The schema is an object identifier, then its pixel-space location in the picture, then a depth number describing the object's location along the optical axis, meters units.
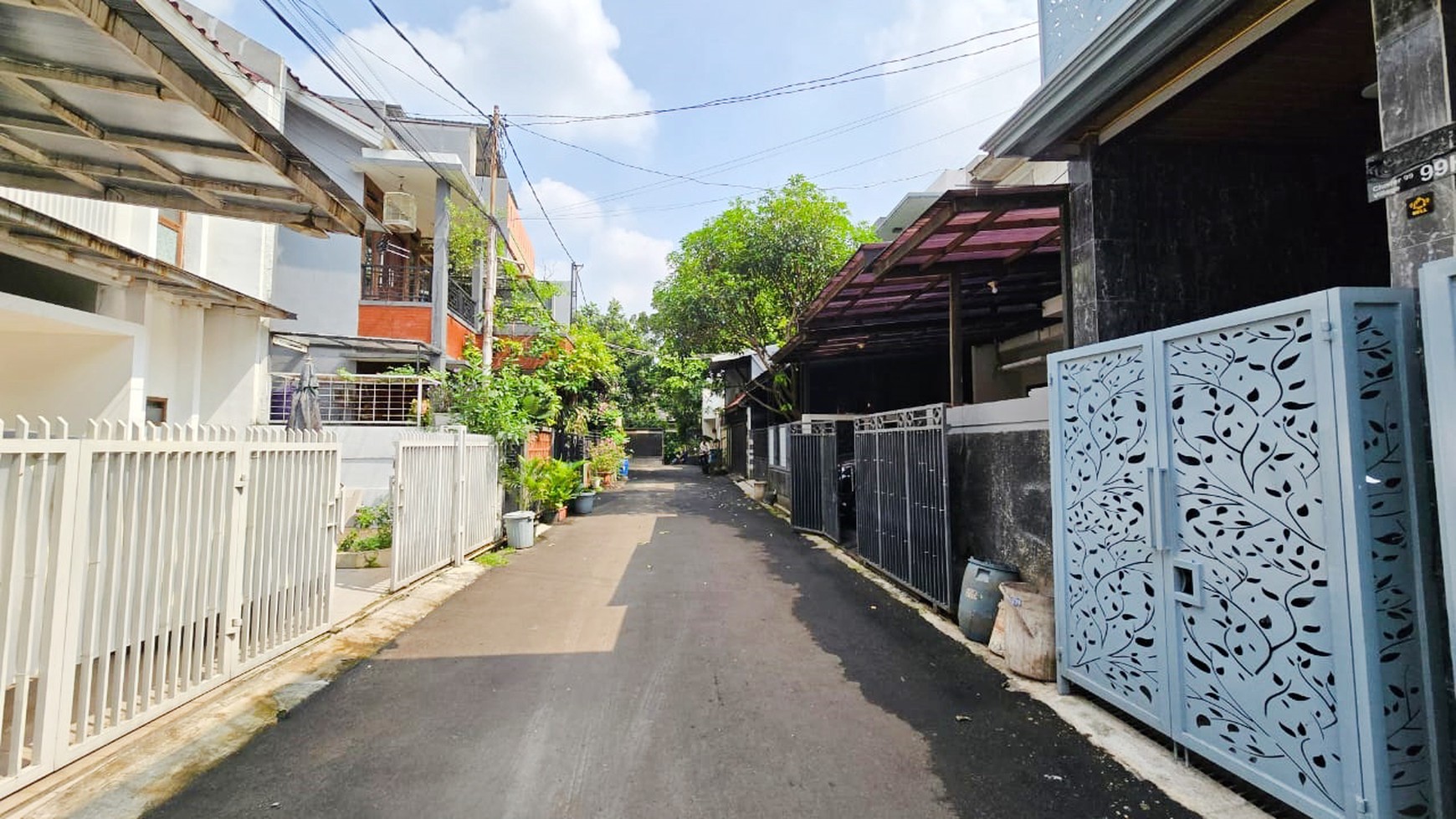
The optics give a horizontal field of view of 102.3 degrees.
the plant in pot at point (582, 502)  12.78
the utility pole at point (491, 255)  9.70
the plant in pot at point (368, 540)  7.18
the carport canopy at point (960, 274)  4.41
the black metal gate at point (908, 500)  5.38
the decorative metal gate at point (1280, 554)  2.09
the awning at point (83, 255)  4.61
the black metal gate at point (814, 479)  9.22
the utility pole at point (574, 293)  21.96
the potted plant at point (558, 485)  10.66
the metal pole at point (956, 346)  6.18
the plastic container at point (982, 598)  4.42
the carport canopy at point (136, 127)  2.37
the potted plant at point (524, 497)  8.73
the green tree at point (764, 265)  13.57
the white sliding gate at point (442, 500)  6.20
